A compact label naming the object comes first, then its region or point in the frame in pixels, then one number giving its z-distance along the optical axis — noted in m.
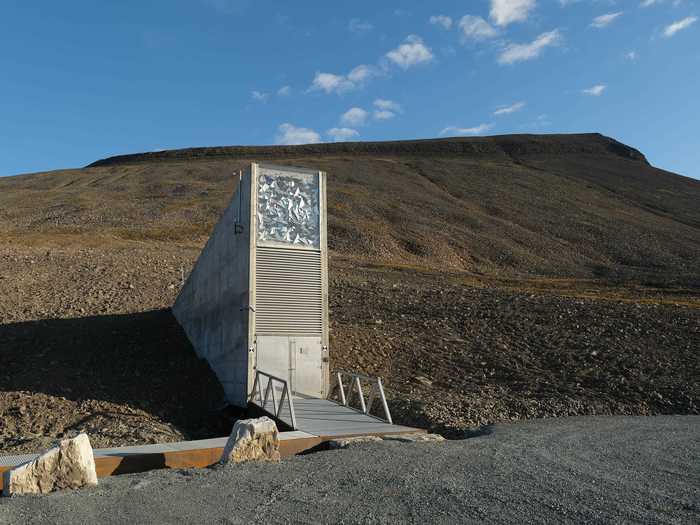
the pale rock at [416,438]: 8.90
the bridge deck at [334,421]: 9.30
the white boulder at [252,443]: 7.45
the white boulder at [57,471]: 6.09
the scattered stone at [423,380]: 15.18
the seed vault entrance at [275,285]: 13.03
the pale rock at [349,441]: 8.65
